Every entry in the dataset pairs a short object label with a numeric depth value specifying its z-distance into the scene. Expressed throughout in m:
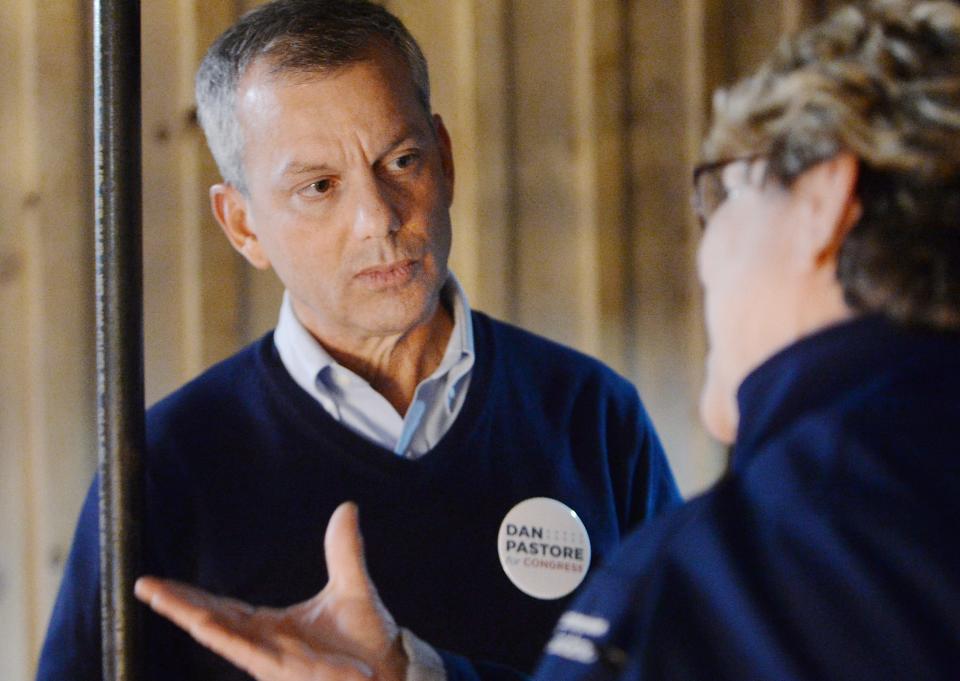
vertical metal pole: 1.57
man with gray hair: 1.70
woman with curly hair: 1.40
